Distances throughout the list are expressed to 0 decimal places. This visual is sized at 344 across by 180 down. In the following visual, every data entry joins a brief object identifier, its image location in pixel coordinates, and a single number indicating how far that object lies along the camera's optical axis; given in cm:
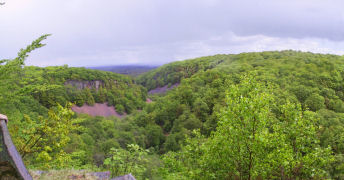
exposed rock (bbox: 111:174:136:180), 753
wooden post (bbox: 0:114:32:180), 486
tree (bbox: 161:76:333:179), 639
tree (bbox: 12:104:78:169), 780
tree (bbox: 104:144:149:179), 794
